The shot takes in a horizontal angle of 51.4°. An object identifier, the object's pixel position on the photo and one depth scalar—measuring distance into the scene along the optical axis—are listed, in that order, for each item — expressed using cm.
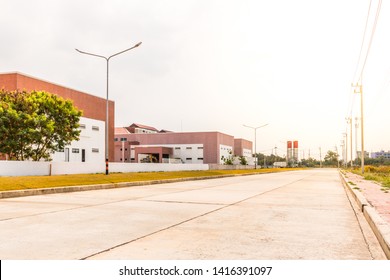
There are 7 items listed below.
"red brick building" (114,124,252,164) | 9944
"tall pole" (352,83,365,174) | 3916
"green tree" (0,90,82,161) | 3224
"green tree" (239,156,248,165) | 10928
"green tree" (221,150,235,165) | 9894
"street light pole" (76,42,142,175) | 2995
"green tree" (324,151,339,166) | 18662
